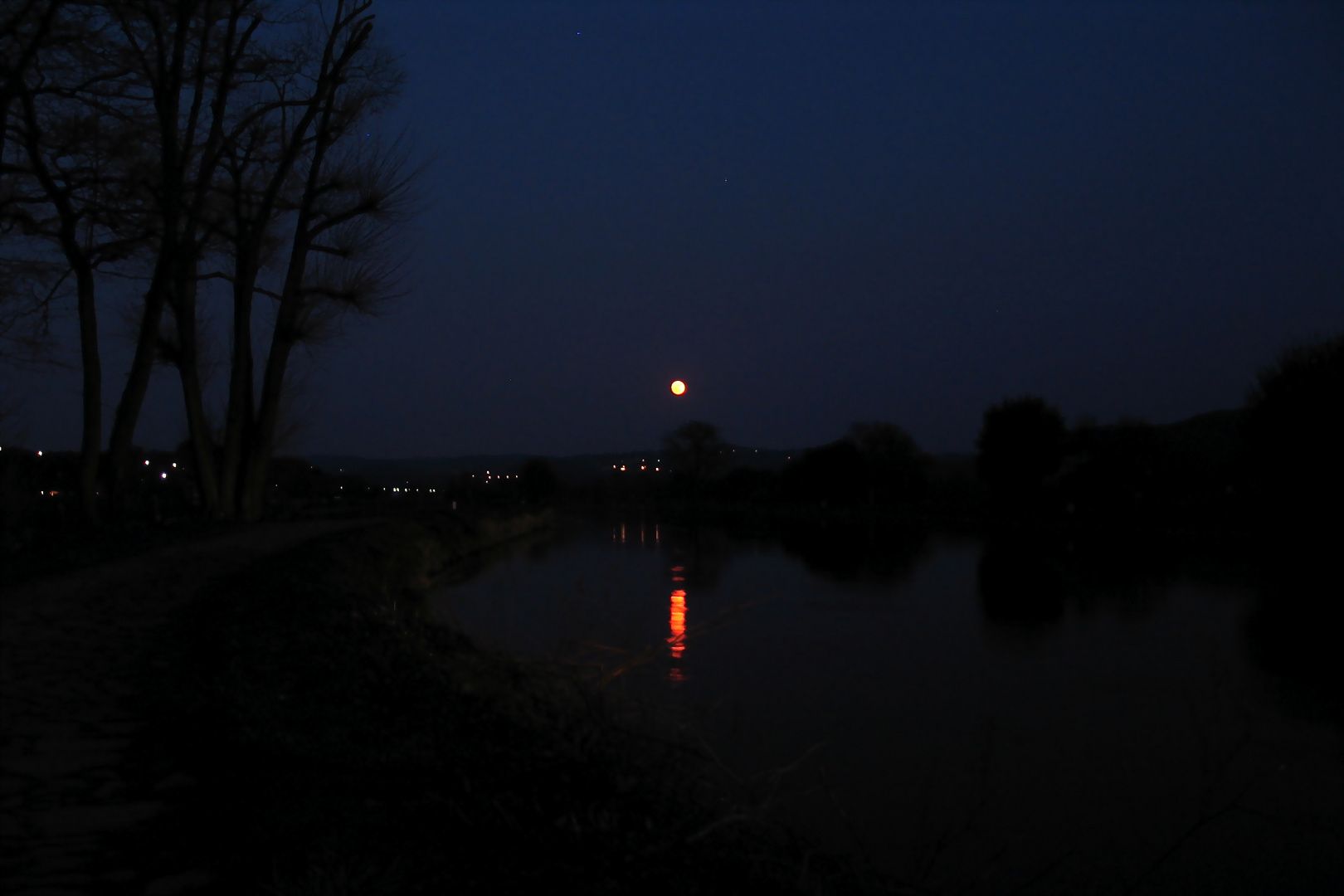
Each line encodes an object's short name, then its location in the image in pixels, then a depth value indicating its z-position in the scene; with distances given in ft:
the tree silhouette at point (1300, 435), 81.87
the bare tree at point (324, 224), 58.08
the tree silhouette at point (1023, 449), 129.70
